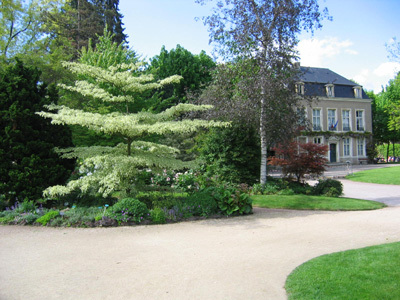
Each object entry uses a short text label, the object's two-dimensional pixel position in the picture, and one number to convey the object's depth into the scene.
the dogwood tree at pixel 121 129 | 7.89
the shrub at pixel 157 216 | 7.80
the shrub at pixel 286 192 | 12.27
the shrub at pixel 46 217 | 7.54
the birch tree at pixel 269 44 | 11.85
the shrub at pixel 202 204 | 8.53
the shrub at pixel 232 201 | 8.87
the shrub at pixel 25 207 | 8.15
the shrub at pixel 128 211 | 7.60
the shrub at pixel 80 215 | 7.54
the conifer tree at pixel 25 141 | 8.61
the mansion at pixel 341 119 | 37.62
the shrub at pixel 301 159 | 12.80
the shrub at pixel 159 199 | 8.76
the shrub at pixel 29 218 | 7.61
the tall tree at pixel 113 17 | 30.01
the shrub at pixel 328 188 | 12.45
